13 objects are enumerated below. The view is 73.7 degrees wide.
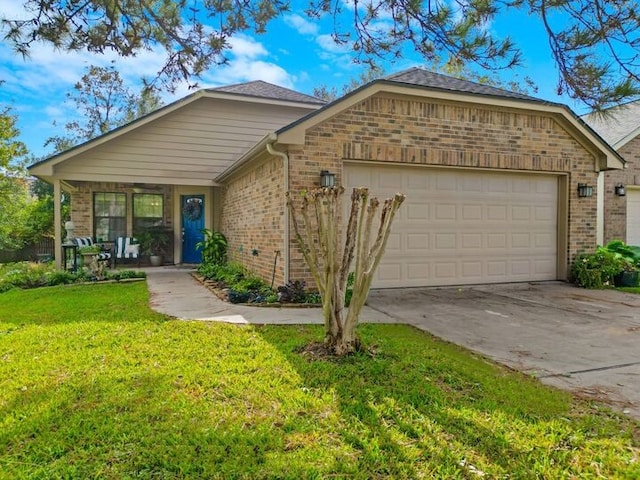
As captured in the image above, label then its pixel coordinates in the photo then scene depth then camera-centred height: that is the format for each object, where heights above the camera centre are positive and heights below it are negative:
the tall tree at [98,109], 23.17 +6.77
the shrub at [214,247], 11.78 -0.46
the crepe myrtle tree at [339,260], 3.94 -0.27
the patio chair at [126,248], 12.73 -0.54
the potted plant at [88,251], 10.62 -0.53
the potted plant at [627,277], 9.02 -0.92
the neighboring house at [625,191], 11.63 +1.17
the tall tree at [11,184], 16.42 +1.93
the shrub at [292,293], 6.66 -0.97
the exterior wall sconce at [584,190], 8.88 +0.90
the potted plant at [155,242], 13.15 -0.37
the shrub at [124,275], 9.82 -1.06
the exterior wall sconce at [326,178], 6.97 +0.87
